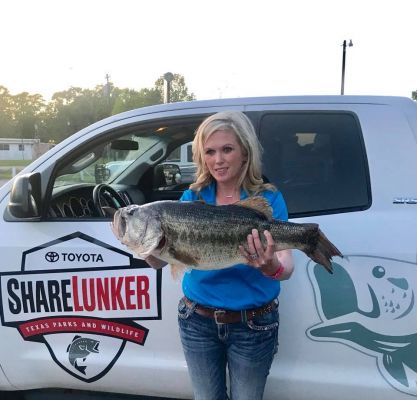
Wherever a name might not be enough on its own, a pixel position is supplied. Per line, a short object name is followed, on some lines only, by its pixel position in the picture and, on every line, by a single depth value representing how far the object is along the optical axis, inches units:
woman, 71.0
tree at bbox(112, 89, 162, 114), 2314.5
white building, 2336.4
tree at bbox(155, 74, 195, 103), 2285.9
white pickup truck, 88.1
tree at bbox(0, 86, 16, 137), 3134.8
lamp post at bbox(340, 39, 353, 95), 1007.2
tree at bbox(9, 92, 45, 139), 3123.3
